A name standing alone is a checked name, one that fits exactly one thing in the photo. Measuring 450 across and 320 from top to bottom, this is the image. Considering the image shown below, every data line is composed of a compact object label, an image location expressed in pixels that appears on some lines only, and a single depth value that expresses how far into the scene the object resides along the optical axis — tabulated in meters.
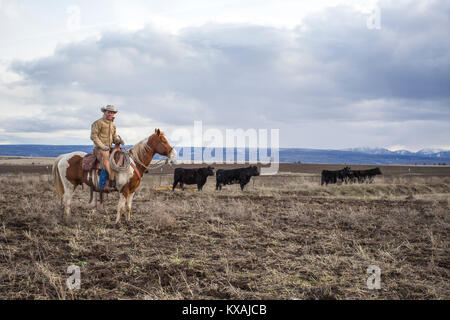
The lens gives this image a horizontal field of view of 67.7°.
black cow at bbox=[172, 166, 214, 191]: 21.97
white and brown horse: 8.79
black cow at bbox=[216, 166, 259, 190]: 22.92
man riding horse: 8.45
